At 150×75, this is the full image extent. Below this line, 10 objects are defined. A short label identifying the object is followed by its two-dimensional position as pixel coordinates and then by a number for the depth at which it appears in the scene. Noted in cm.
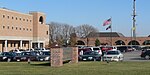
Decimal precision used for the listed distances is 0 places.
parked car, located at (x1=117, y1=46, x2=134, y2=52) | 5887
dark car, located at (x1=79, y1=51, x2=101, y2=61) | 2803
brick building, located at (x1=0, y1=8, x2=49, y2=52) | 6522
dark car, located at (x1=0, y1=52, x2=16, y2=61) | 3029
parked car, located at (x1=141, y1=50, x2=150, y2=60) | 3294
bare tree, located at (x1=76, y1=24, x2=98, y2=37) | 10616
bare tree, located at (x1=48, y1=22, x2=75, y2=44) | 9995
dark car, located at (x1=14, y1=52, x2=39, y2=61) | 2977
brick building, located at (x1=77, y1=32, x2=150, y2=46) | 9365
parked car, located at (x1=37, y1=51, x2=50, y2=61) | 2844
